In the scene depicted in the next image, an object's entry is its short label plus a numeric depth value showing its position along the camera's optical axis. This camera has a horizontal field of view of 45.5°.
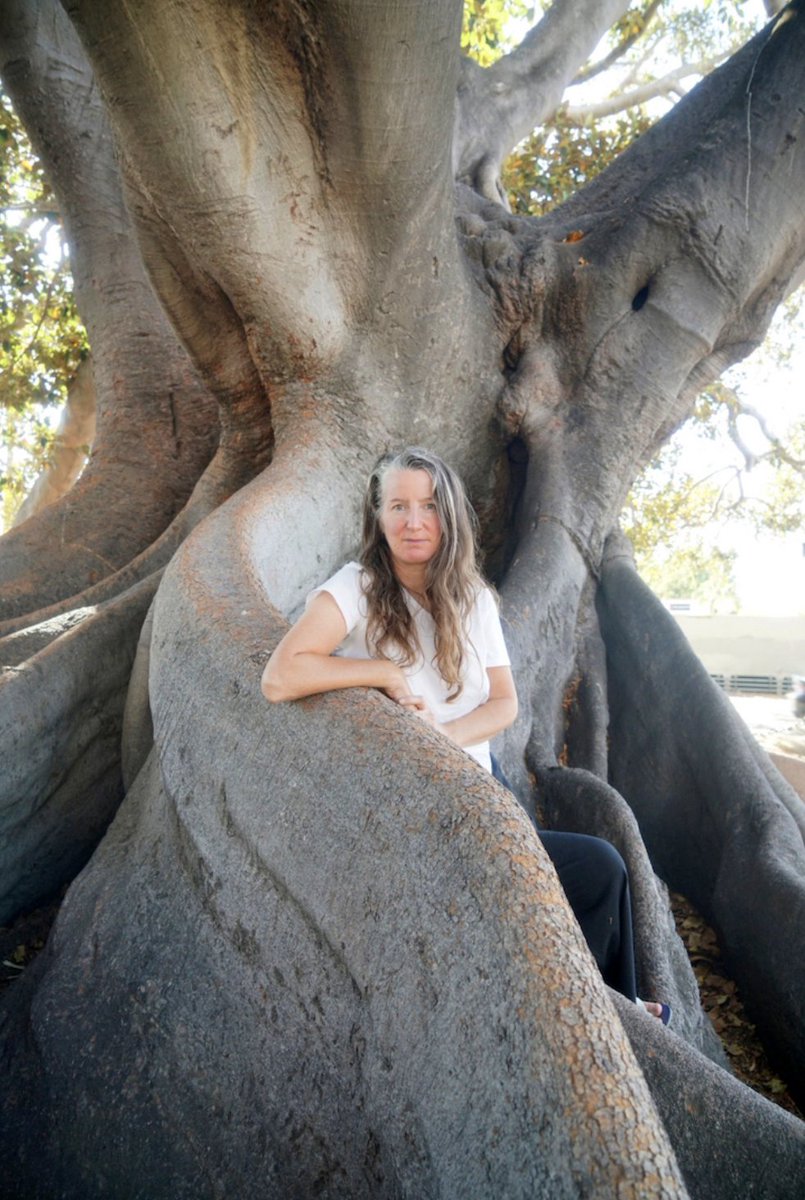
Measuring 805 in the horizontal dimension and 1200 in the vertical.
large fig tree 1.53
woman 2.23
